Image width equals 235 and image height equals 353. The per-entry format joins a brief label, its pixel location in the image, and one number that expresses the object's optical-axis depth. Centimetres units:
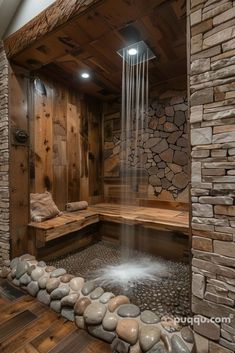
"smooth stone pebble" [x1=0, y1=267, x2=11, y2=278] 218
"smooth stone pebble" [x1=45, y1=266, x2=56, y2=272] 198
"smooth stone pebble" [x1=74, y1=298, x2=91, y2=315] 151
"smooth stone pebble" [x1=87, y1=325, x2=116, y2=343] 135
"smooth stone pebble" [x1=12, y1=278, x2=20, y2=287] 201
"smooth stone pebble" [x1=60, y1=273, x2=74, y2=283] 180
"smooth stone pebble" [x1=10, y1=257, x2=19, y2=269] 217
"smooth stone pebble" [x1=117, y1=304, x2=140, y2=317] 141
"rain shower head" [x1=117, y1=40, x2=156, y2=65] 230
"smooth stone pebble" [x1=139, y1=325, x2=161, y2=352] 121
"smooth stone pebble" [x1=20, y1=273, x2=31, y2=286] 194
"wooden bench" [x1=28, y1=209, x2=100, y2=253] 229
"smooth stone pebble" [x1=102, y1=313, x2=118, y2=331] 137
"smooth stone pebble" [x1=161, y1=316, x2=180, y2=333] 130
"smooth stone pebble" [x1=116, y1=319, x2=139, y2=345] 127
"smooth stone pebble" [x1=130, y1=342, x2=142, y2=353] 123
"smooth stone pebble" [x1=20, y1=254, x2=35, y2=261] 222
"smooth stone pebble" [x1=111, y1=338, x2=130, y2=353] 127
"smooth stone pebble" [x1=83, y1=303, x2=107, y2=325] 142
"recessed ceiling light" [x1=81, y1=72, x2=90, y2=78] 291
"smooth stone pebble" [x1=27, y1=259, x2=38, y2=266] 213
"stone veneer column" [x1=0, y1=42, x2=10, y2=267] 228
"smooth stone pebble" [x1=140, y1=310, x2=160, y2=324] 135
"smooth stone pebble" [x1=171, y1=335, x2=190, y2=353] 116
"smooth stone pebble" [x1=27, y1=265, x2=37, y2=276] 200
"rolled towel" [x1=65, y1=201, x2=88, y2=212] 316
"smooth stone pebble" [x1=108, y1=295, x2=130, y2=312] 148
